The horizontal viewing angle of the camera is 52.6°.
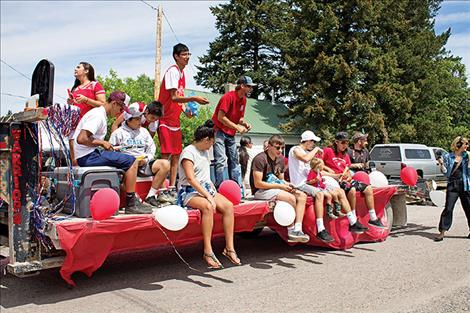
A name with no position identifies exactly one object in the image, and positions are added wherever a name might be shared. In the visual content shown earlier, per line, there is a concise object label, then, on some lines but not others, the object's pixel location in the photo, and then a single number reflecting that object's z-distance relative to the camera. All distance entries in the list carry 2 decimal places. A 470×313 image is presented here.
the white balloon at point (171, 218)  4.98
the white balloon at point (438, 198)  8.78
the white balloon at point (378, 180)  8.34
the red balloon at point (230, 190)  5.79
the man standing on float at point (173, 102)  6.29
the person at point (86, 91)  5.80
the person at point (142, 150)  5.87
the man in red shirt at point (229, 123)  6.79
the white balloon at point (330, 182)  7.17
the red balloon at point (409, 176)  8.62
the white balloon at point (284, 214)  6.19
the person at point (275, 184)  6.43
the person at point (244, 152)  9.57
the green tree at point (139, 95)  21.23
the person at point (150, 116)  5.93
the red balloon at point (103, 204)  4.56
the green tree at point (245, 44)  40.00
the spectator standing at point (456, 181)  8.28
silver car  19.10
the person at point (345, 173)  7.50
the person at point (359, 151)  9.37
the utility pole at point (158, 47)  17.52
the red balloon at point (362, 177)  7.89
